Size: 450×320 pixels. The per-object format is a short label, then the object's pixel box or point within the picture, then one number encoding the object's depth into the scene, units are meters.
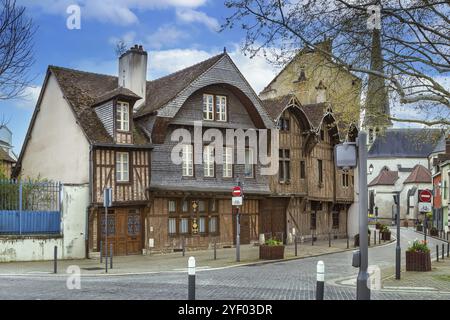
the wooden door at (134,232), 26.56
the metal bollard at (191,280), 10.55
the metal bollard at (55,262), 18.19
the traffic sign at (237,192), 23.56
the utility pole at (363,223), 9.36
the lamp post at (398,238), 16.62
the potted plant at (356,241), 30.36
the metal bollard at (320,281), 9.80
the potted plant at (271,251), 23.75
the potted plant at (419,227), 65.94
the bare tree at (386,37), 14.80
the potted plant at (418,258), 18.59
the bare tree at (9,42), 23.33
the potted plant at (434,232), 54.14
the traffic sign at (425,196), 18.41
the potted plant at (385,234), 41.06
